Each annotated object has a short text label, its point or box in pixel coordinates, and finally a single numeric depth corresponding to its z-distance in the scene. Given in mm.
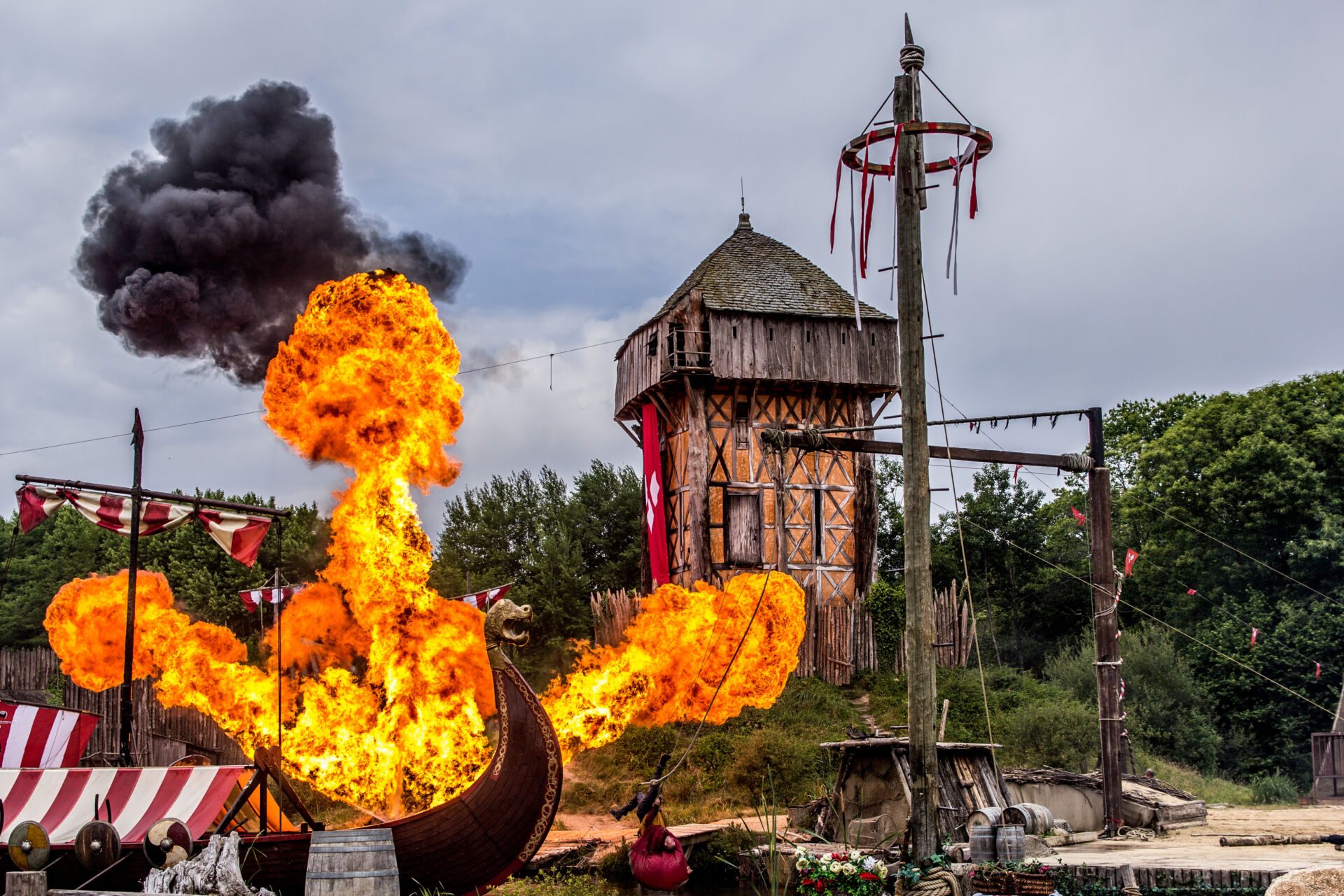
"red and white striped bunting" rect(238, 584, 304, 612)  21953
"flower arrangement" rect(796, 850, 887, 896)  11508
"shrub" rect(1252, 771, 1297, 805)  27141
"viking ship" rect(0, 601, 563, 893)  12750
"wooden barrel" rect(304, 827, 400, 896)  10320
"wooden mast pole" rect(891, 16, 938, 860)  11758
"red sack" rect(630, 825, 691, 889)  14000
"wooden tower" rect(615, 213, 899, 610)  33625
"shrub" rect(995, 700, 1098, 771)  24688
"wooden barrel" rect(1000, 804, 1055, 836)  12867
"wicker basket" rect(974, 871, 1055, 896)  10367
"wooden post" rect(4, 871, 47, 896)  9281
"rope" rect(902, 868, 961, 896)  10039
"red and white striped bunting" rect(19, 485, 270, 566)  18641
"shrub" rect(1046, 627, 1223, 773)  31562
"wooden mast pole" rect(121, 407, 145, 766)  16047
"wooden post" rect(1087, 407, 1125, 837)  16953
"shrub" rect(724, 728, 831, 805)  23828
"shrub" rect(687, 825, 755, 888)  19797
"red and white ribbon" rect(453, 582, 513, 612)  23516
